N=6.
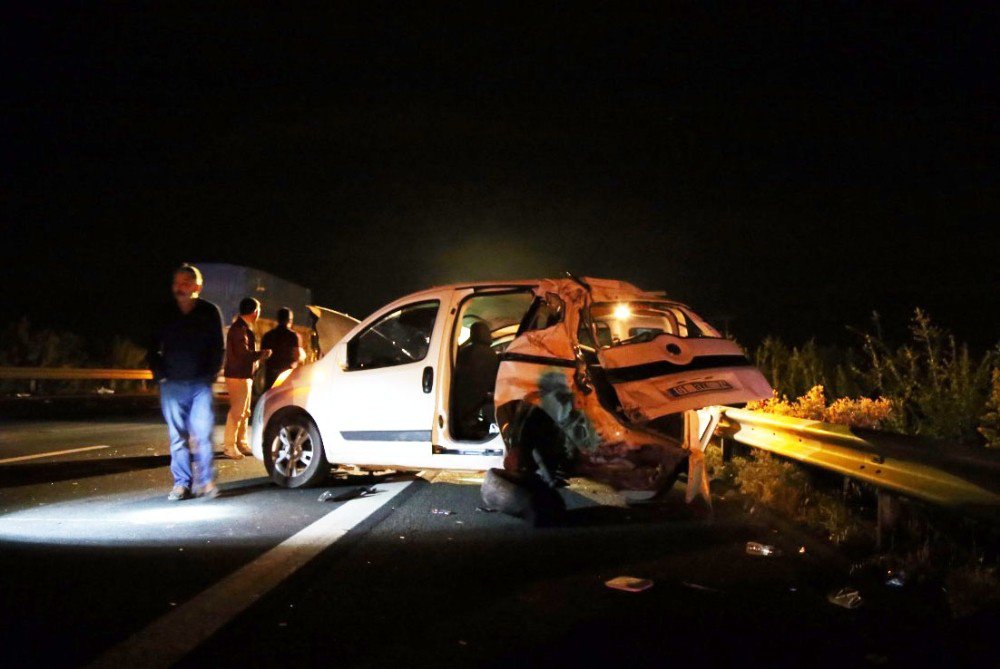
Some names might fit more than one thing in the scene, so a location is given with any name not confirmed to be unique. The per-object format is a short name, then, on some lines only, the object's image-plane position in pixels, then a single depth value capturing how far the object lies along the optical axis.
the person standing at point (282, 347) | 10.79
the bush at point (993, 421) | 6.83
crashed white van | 6.04
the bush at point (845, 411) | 7.55
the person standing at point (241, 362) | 10.59
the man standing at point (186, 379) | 7.42
